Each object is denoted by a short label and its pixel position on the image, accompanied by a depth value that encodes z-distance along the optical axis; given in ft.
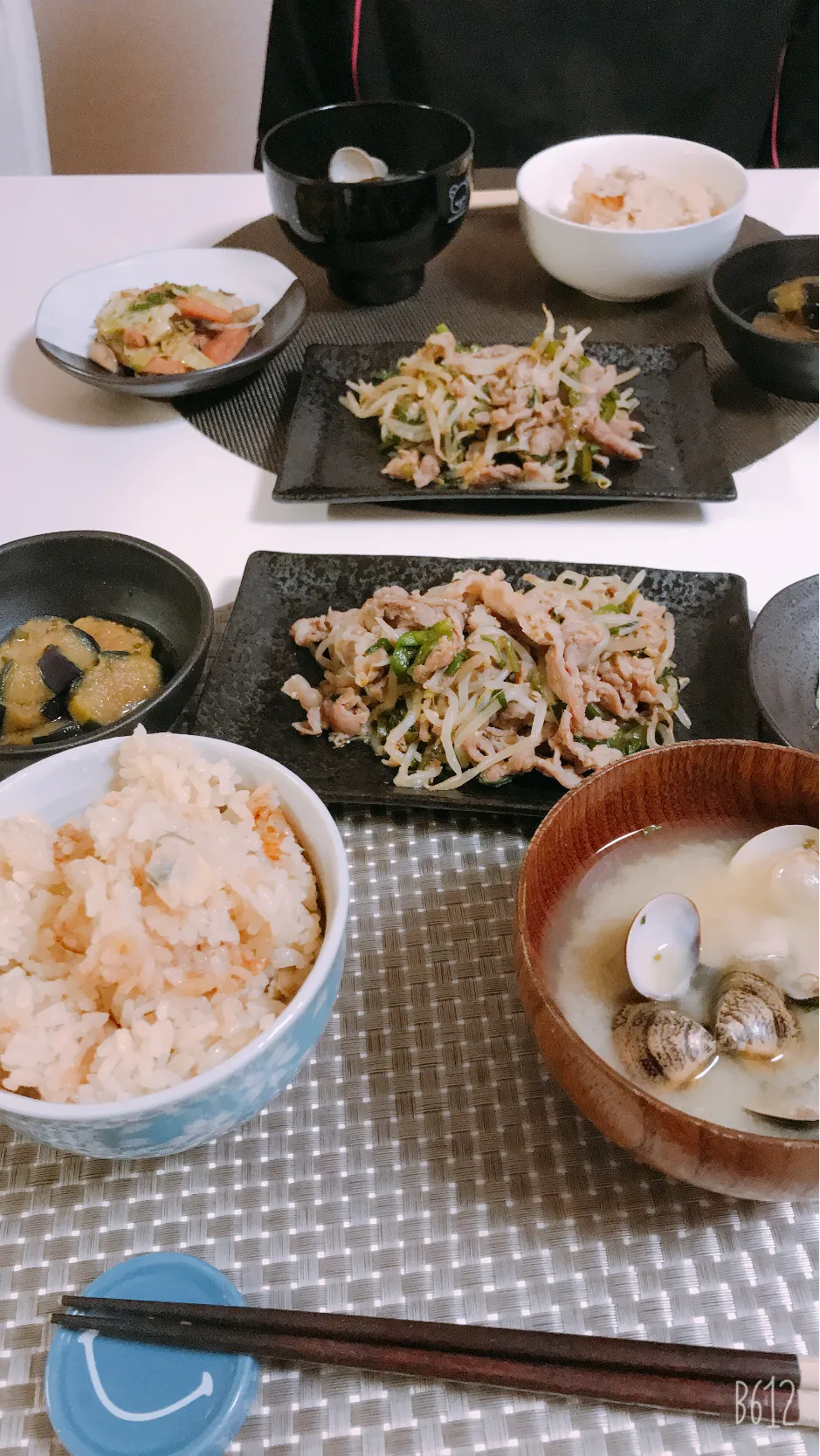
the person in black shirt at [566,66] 2.76
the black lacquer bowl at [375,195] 1.89
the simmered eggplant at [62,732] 1.23
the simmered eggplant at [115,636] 1.35
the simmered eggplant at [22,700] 1.28
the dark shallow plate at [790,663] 1.15
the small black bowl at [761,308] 1.71
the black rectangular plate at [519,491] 1.63
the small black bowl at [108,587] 1.33
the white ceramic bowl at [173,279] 1.77
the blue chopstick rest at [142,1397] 0.78
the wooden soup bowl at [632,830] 0.74
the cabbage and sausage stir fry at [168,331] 1.83
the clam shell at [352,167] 2.19
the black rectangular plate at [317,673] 1.25
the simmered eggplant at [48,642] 1.32
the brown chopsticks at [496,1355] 0.79
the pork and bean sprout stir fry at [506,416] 1.67
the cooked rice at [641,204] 2.05
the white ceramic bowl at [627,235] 1.95
